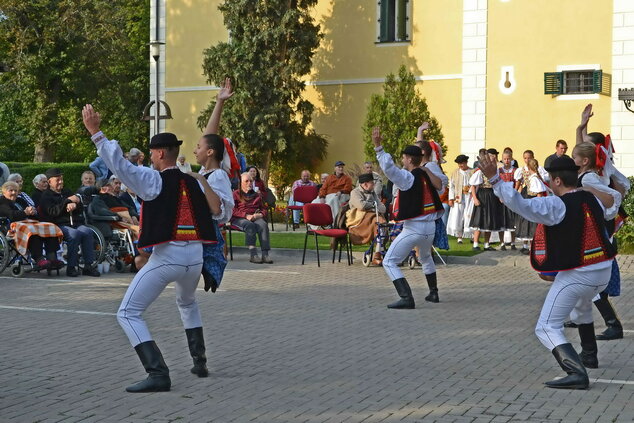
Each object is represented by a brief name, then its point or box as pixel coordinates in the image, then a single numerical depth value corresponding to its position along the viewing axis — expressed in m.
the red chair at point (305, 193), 23.41
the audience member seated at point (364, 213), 17.20
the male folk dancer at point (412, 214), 12.12
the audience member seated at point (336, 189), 22.73
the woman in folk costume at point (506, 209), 19.41
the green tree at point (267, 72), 30.00
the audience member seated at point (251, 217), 17.95
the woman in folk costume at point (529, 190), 18.75
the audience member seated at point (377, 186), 18.72
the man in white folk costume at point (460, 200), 20.84
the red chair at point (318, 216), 17.84
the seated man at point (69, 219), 15.34
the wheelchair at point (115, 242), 16.02
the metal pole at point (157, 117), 24.10
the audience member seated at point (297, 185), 25.44
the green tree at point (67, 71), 42.31
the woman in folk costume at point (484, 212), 19.33
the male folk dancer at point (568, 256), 7.61
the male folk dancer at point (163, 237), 7.45
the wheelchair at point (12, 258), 14.85
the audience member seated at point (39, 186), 15.46
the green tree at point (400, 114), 28.94
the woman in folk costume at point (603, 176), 9.59
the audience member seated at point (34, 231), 15.04
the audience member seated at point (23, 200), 15.50
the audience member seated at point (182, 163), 21.13
